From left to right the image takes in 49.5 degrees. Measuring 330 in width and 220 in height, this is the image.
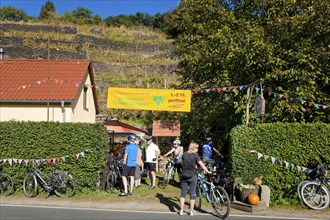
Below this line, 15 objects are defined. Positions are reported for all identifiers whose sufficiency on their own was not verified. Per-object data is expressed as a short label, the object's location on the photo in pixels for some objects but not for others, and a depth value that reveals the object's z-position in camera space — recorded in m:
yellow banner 15.21
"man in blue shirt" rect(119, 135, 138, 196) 11.27
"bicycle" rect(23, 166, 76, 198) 11.30
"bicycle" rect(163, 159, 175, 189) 13.02
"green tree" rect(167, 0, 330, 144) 13.41
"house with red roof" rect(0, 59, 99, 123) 17.36
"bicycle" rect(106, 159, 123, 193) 12.21
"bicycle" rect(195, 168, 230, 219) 8.72
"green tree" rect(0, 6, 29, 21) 64.81
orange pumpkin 9.55
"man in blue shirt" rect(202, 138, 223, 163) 13.59
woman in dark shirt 8.74
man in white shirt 12.98
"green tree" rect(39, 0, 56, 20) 63.84
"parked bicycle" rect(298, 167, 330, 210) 9.80
